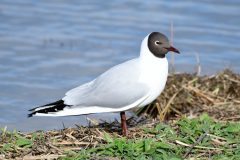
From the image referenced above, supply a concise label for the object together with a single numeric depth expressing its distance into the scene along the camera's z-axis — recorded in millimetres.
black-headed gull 14039
